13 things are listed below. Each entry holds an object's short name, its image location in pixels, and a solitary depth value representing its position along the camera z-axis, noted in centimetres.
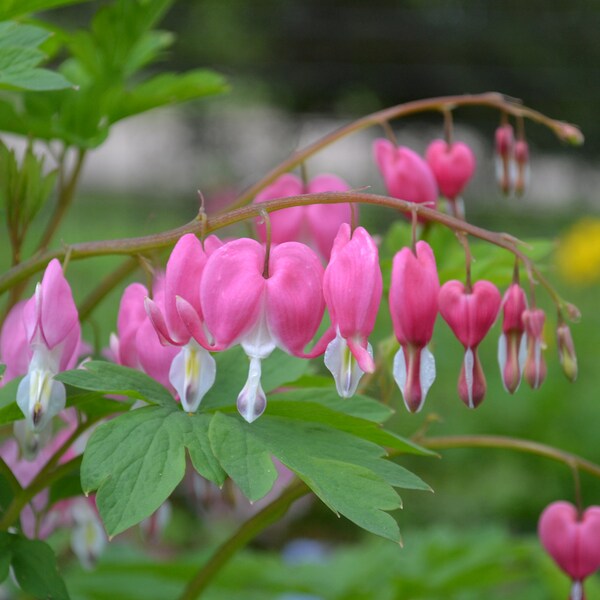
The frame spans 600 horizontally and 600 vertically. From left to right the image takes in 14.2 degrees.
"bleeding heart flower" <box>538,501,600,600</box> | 52
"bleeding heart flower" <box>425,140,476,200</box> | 56
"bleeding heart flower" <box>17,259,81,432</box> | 47
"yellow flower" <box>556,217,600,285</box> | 185
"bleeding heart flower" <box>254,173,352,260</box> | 55
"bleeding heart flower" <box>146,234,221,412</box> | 47
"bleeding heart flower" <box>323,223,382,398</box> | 46
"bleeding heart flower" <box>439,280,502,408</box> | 47
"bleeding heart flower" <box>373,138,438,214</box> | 55
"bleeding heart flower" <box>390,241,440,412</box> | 46
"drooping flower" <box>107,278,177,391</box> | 48
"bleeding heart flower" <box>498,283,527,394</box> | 47
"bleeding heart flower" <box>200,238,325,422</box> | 47
